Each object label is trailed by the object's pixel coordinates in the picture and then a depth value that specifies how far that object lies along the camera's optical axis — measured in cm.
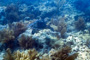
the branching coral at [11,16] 1027
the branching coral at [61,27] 657
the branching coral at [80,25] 809
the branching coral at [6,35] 518
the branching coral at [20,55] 353
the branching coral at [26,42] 498
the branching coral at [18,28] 612
